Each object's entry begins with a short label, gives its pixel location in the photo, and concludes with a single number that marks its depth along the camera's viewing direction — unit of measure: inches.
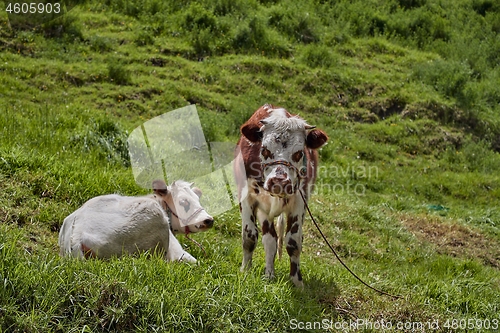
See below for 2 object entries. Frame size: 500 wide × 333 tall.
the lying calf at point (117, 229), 397.4
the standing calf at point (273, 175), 406.6
